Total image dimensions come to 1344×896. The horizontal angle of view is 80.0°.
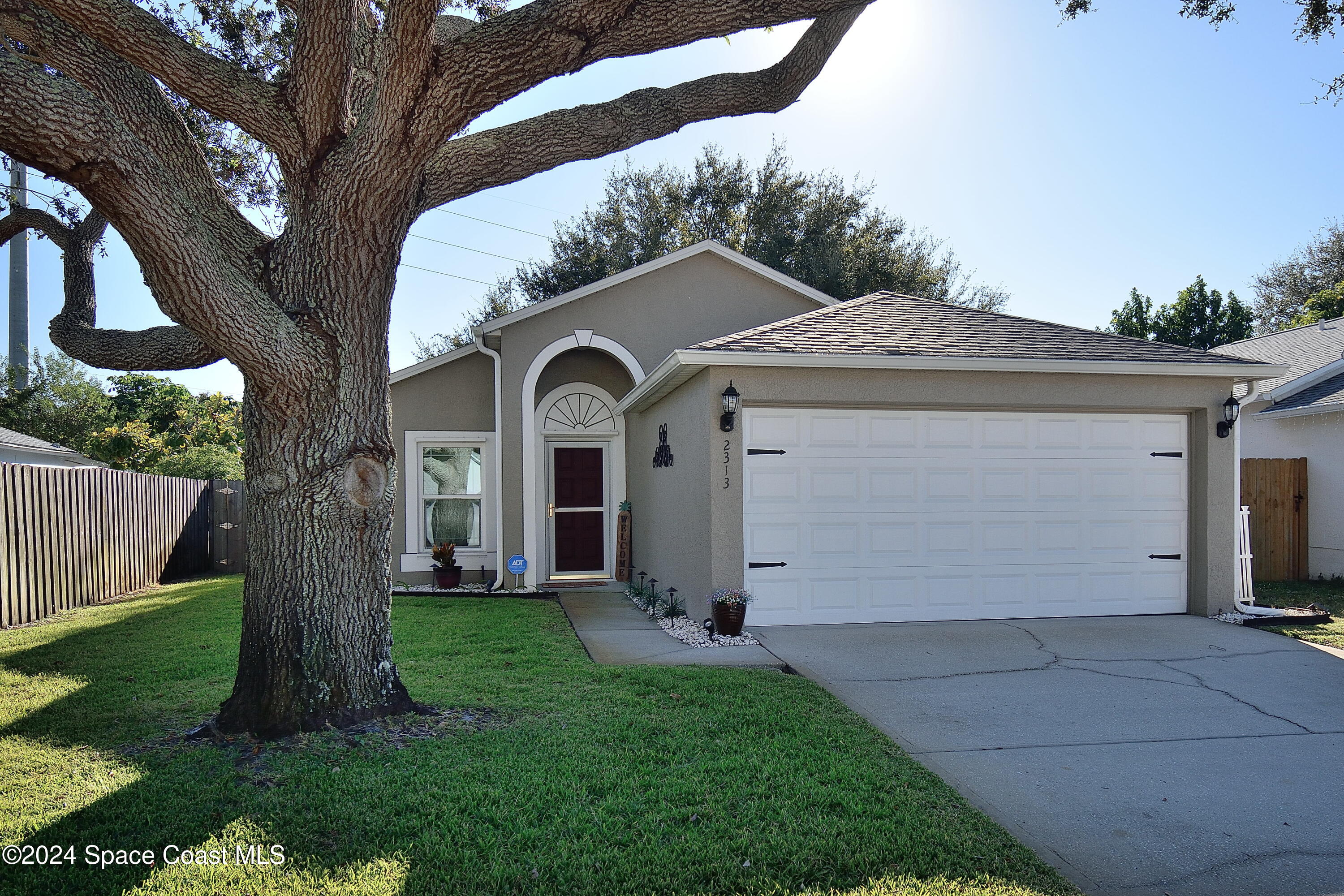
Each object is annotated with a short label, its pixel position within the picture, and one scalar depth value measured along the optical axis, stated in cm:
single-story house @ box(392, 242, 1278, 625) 793
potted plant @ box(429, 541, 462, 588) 1167
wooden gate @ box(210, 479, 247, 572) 1453
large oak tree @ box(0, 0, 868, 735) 452
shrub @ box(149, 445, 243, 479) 1847
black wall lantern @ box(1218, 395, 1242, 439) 848
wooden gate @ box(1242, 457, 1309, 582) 1188
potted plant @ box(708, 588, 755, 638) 741
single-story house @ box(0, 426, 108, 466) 1731
